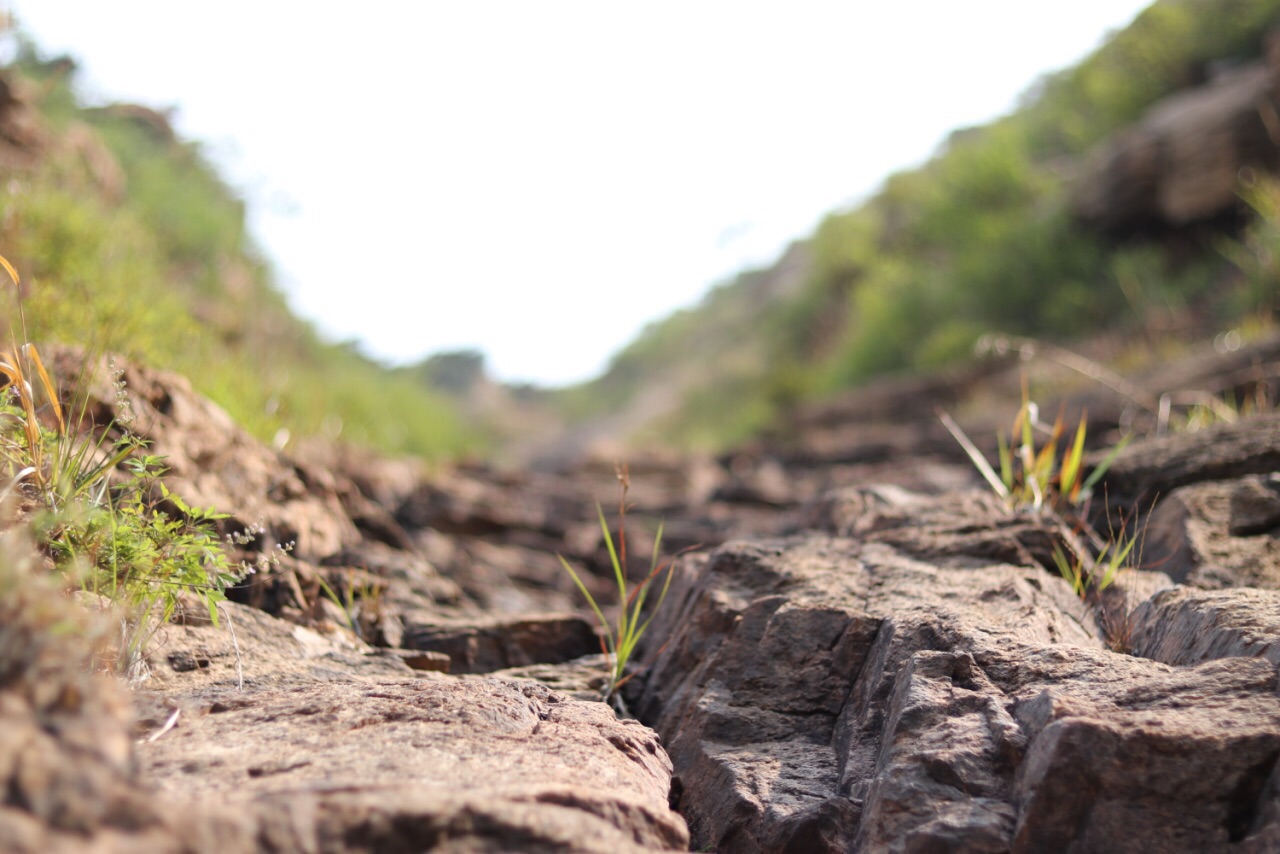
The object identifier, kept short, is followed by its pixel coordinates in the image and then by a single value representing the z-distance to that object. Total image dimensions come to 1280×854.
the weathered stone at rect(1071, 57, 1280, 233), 9.20
